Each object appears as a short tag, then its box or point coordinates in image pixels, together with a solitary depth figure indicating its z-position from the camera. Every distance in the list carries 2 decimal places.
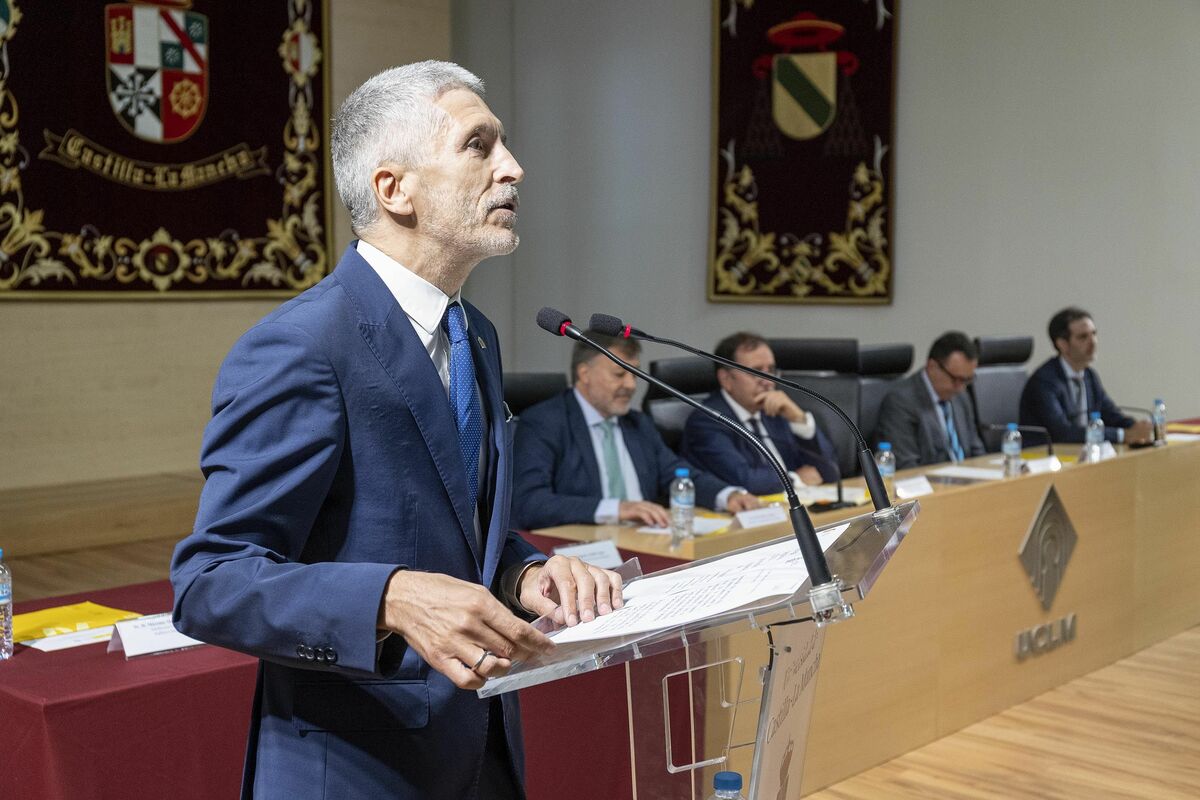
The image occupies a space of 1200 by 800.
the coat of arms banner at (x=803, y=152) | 7.49
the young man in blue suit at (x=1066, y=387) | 5.73
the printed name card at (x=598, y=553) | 2.83
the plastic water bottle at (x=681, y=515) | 3.21
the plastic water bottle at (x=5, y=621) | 1.96
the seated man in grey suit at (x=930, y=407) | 5.13
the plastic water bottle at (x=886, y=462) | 3.85
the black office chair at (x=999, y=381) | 6.03
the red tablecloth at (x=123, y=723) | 1.75
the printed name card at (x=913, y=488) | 3.55
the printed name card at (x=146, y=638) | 1.98
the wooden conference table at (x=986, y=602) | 3.30
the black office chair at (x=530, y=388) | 4.57
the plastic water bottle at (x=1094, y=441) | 4.48
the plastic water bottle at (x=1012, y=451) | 4.11
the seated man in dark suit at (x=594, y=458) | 3.63
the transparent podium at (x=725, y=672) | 0.96
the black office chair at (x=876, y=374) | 5.52
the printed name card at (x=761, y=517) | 3.25
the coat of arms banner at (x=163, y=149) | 6.17
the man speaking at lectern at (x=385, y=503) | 1.02
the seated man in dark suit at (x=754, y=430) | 4.48
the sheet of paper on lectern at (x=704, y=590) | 1.01
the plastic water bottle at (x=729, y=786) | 1.24
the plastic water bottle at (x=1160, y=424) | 4.91
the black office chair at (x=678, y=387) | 4.81
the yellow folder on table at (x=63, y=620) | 2.09
